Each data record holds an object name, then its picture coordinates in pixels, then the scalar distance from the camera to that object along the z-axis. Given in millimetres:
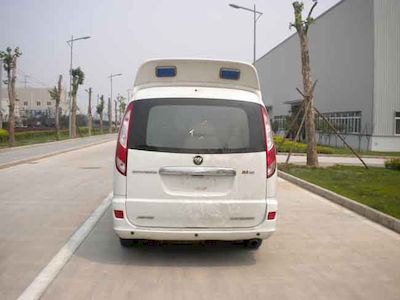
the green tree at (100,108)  77281
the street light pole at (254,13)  30969
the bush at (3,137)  35562
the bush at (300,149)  27312
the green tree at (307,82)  17312
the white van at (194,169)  5402
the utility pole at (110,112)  77956
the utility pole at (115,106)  95238
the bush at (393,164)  17794
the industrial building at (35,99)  105250
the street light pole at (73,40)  46566
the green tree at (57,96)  42781
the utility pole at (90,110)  59969
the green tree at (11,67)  32778
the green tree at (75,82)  50031
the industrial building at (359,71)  32438
